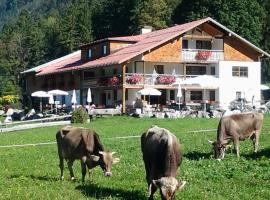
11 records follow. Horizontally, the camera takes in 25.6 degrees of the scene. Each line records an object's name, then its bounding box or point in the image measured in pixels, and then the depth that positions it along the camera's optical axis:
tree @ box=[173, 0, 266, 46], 77.25
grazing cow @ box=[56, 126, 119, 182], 13.32
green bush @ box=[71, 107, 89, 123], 41.66
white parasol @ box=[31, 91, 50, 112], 60.43
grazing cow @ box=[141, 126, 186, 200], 10.71
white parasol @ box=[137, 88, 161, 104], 50.72
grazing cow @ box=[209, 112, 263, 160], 18.02
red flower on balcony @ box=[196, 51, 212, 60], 57.69
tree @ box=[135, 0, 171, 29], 87.88
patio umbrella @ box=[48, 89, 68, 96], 58.78
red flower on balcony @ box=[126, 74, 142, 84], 53.84
